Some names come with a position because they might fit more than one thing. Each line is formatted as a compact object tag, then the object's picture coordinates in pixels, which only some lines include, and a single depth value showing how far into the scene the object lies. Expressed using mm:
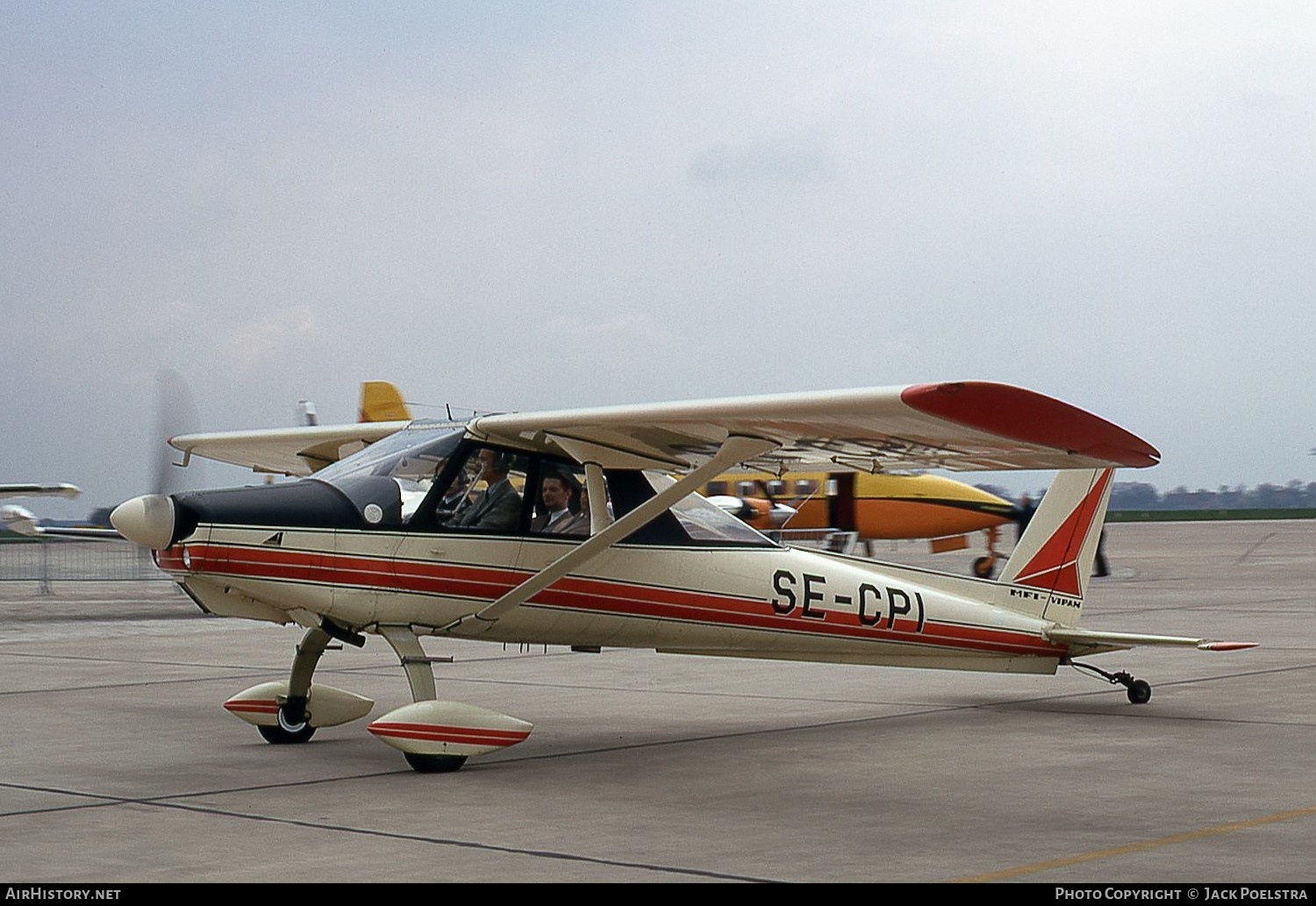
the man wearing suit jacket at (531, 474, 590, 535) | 9453
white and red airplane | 8281
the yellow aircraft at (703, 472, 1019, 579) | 30297
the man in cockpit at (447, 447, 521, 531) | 9211
